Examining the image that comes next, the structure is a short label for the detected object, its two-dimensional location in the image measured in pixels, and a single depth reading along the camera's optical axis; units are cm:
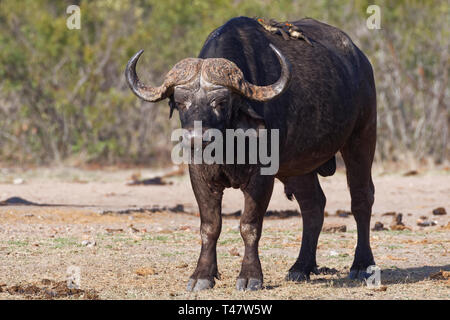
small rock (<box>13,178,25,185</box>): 1638
